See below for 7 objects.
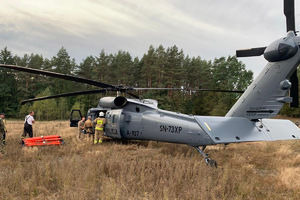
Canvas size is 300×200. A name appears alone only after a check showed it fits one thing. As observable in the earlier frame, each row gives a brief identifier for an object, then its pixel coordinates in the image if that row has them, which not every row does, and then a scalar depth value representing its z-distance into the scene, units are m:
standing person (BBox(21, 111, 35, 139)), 12.13
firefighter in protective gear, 11.37
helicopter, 6.64
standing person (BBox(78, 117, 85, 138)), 13.72
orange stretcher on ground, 10.37
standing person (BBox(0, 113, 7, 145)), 9.44
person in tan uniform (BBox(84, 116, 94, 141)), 12.77
